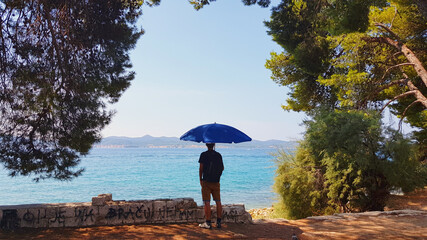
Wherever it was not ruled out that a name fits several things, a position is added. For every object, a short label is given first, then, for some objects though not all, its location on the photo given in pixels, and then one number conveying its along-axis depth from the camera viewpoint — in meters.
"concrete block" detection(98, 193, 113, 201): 7.13
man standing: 6.53
